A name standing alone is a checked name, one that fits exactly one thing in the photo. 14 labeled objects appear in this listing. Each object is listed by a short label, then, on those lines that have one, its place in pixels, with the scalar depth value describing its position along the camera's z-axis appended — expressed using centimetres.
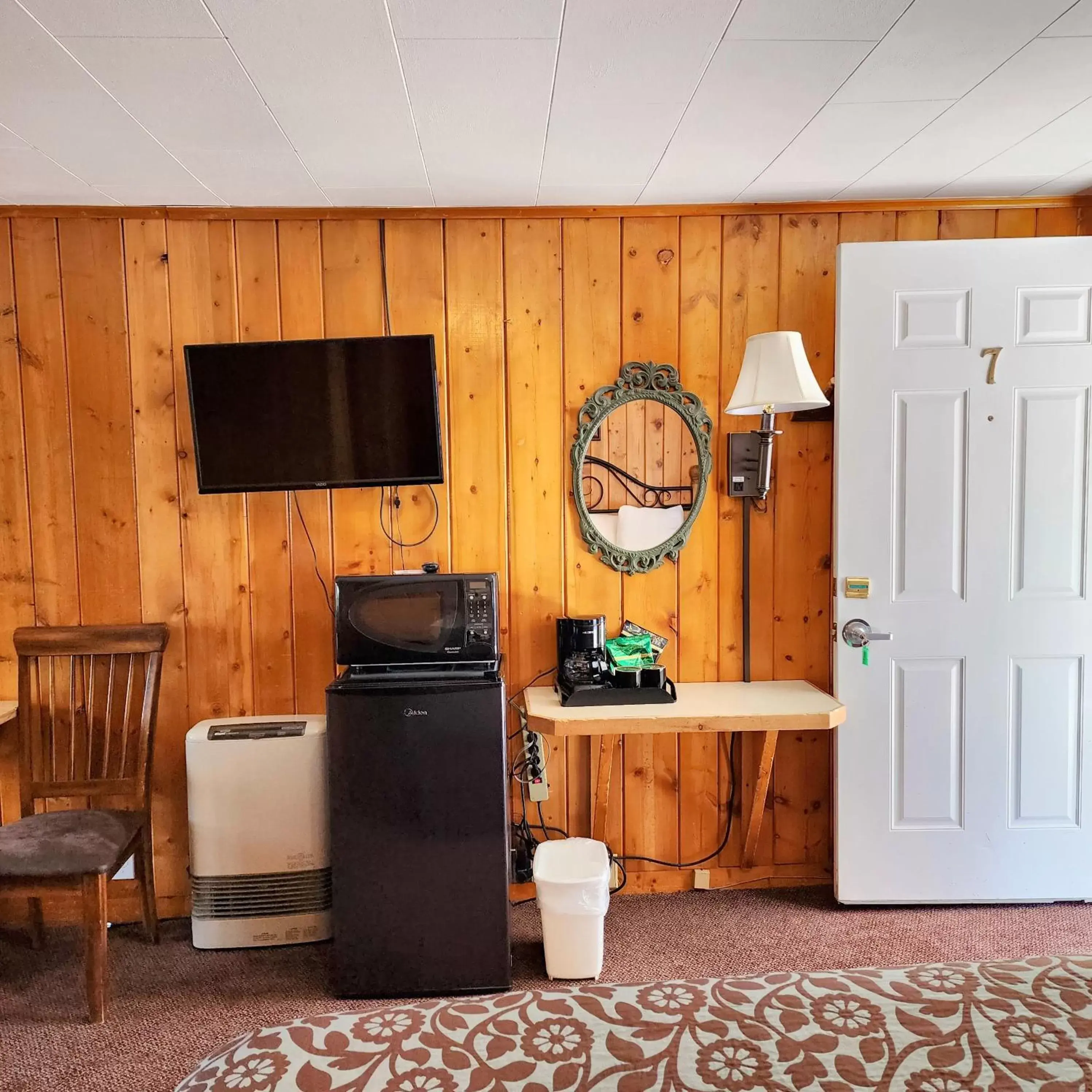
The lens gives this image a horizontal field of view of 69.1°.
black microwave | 222
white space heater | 234
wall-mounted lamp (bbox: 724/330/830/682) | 226
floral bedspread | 98
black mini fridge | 209
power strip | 259
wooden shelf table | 222
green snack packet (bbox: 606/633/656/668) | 241
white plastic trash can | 215
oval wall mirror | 255
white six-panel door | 241
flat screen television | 233
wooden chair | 221
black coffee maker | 239
